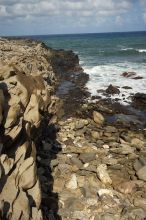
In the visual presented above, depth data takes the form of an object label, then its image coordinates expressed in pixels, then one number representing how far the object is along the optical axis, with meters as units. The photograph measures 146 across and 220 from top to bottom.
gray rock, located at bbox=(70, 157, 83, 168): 18.66
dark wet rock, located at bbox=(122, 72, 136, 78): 44.44
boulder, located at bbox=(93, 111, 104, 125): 25.75
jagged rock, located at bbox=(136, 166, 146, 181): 17.11
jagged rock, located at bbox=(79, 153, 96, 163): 19.20
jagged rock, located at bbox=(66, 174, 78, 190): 16.44
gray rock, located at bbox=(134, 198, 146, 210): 15.10
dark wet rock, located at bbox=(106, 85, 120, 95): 35.09
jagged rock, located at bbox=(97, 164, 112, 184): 16.90
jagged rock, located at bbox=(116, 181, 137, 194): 16.16
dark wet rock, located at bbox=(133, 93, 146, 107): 30.83
